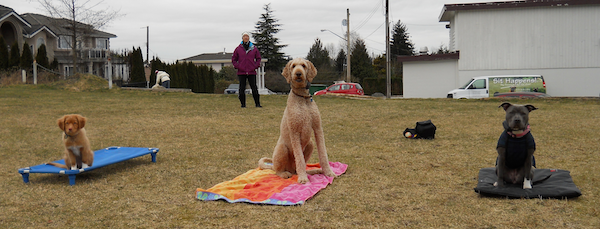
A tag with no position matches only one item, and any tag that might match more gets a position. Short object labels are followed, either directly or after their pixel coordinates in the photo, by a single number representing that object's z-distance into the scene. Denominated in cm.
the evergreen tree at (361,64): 5534
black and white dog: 446
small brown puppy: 543
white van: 2198
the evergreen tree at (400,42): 6141
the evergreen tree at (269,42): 6071
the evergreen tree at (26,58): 2983
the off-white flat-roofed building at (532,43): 2462
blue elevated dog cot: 548
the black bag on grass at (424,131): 854
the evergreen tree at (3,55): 2900
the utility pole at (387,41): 3006
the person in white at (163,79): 2356
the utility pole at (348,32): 4131
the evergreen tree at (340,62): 6568
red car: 3040
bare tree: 3155
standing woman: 1282
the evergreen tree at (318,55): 6448
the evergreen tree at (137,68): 3328
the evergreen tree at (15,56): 3011
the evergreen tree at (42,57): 3160
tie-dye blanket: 465
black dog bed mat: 445
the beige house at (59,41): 3769
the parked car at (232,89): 3393
